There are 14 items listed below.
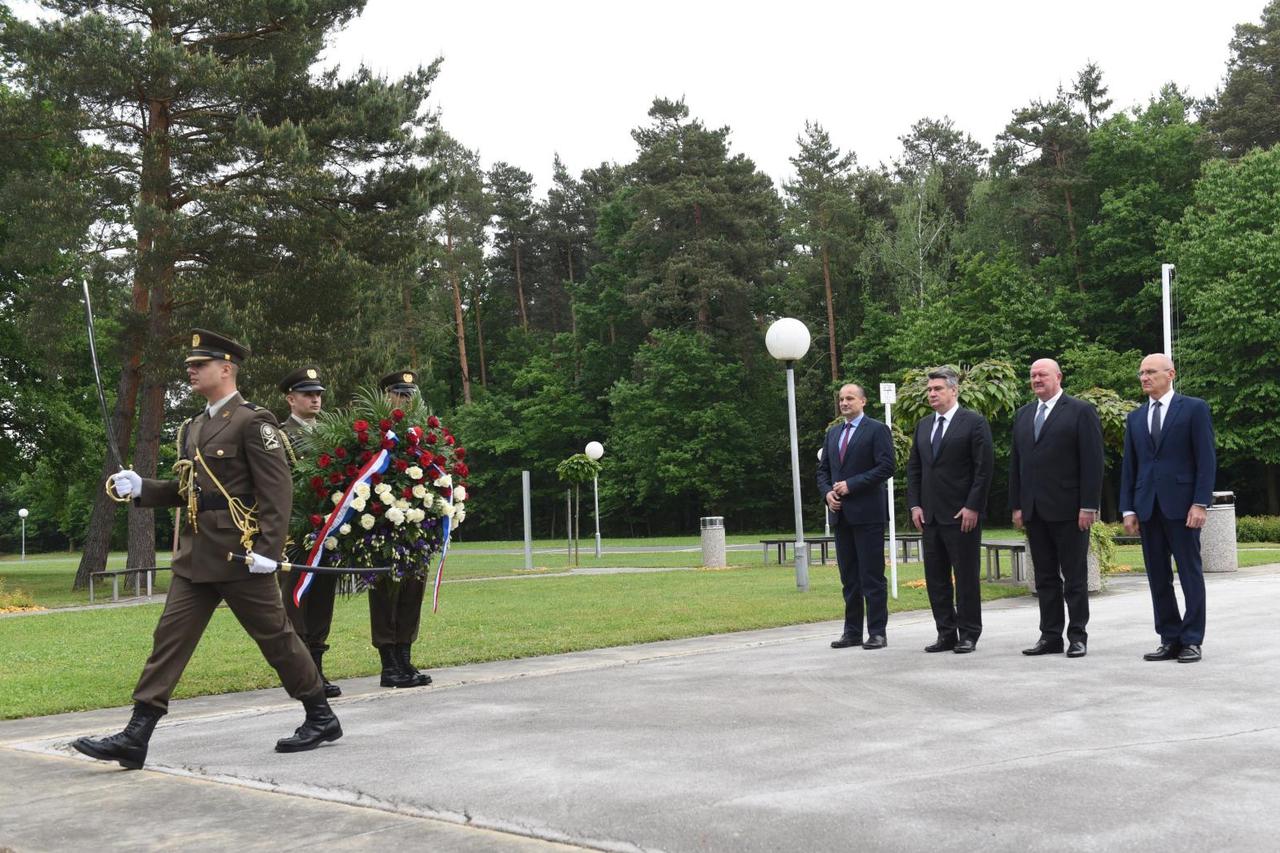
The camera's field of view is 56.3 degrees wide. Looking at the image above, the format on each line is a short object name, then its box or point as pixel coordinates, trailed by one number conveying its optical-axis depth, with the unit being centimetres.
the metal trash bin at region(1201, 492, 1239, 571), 1708
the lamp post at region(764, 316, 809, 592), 1603
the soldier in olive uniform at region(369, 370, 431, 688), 821
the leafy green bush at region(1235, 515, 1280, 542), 2934
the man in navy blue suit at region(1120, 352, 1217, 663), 813
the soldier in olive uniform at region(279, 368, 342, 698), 777
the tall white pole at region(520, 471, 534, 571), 2738
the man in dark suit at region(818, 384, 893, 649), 947
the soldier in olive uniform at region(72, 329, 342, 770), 594
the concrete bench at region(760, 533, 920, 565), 2384
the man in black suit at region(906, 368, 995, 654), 903
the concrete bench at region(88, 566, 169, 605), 2166
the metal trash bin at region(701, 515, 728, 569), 2478
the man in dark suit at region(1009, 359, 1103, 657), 852
